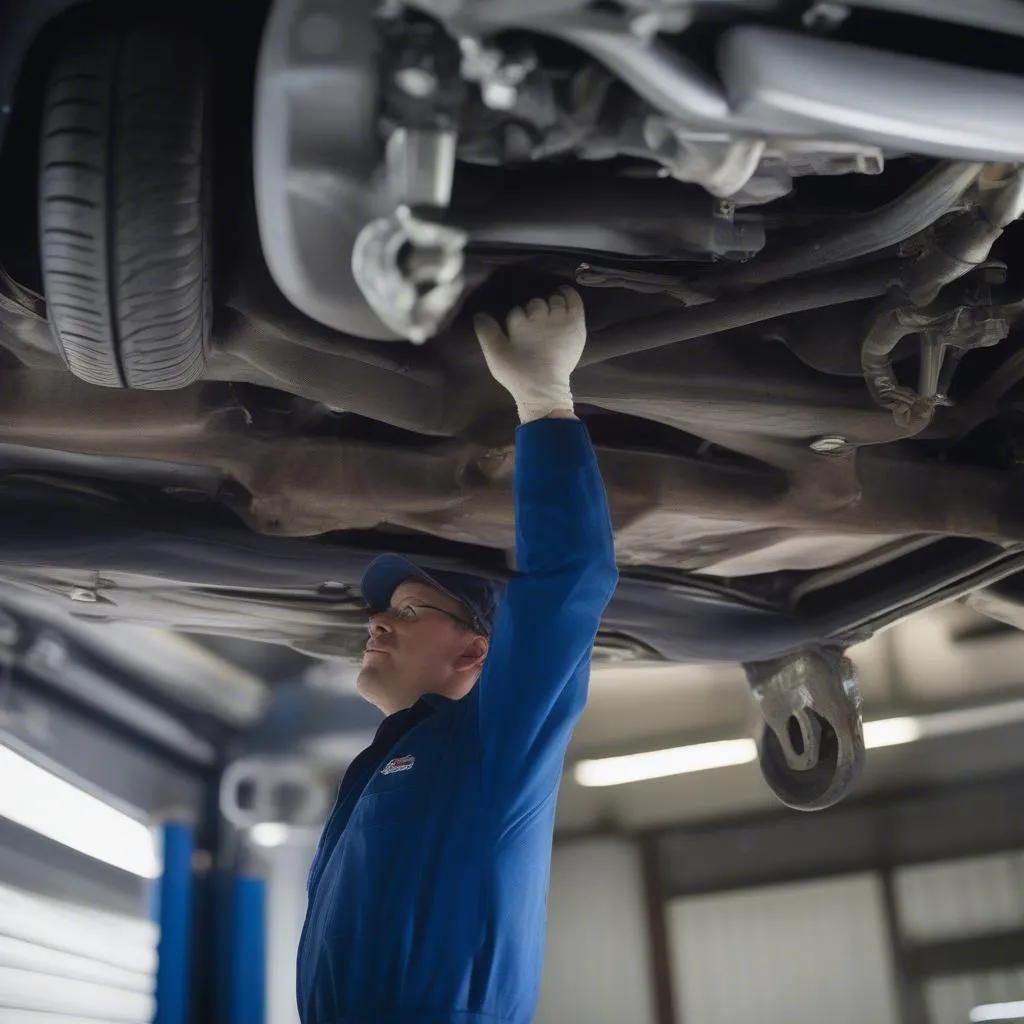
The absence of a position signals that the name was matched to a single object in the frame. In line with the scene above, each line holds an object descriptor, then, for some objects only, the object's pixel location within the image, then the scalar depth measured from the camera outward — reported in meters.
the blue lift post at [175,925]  3.12
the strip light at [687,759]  4.62
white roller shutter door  2.55
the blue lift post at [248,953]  3.30
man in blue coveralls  1.20
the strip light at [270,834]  3.48
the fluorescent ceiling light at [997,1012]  4.47
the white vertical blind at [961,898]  4.65
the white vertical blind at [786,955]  4.75
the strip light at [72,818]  2.61
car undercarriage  0.85
